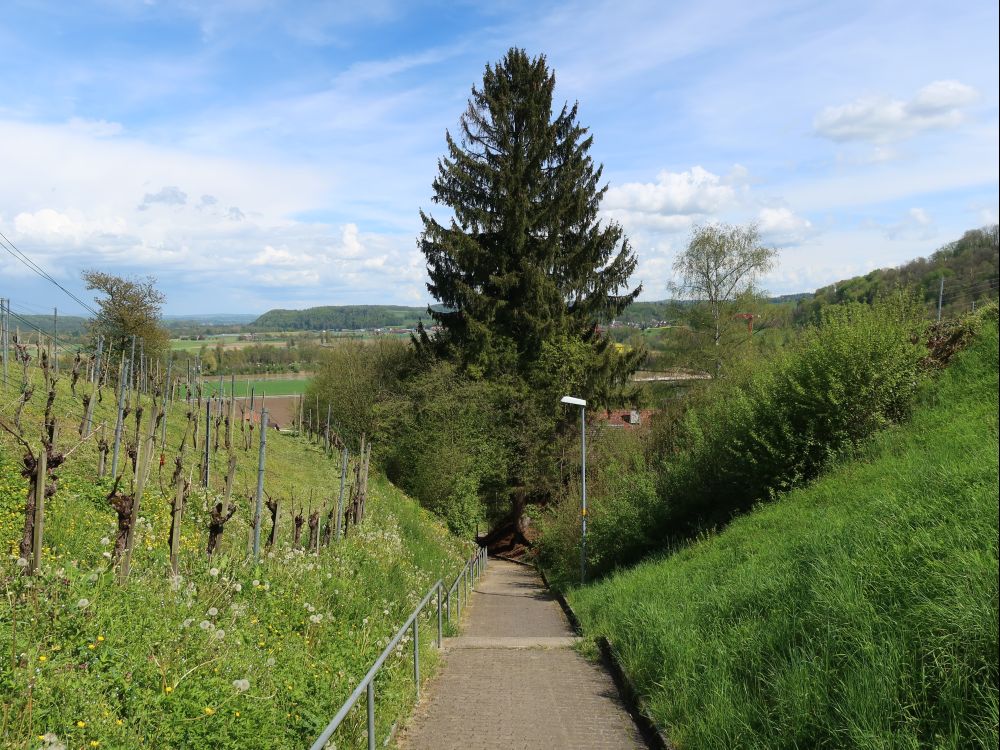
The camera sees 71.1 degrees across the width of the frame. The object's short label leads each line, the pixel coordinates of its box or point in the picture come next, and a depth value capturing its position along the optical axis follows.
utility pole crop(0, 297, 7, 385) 16.83
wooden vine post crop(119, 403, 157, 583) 6.16
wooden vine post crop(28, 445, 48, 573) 5.34
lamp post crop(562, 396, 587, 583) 19.39
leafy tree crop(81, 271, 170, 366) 36.16
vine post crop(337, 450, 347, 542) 12.97
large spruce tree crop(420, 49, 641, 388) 29.38
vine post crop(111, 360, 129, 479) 10.69
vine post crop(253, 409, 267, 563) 8.69
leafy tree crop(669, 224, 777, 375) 33.41
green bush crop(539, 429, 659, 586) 17.97
